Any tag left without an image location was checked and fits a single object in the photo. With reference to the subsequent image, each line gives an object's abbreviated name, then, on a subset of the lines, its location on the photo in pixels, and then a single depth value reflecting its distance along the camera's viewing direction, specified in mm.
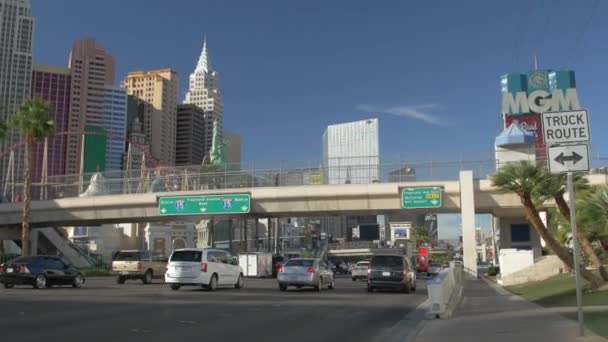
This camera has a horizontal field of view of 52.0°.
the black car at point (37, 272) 25062
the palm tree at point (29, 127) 45750
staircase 66188
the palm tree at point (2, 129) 44112
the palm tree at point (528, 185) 20297
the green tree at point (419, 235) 144750
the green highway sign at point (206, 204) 46438
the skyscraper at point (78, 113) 192625
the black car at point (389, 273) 25078
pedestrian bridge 43438
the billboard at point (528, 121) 93000
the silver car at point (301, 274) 25406
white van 24172
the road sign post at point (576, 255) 9992
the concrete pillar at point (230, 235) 66938
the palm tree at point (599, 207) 18500
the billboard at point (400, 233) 169875
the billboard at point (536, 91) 94188
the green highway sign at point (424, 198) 42844
